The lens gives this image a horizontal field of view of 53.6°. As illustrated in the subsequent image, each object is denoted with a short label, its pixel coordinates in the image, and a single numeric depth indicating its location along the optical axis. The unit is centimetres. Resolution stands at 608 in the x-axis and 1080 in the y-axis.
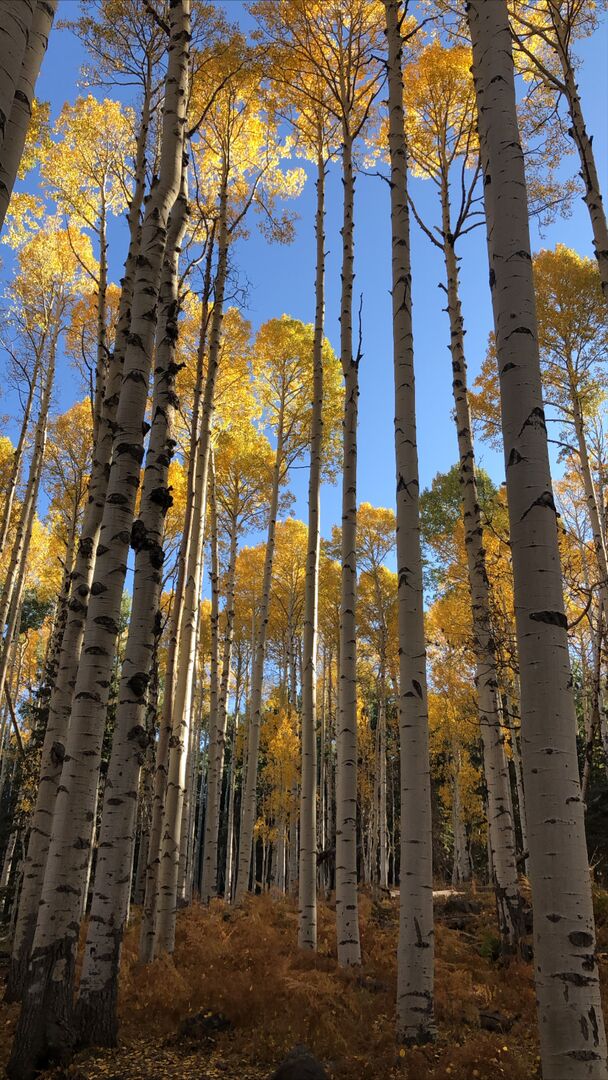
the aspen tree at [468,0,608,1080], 210
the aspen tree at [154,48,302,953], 694
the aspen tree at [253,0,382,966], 655
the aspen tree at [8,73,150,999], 621
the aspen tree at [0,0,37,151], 212
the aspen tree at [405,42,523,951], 698
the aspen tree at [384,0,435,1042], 421
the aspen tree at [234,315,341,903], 1399
